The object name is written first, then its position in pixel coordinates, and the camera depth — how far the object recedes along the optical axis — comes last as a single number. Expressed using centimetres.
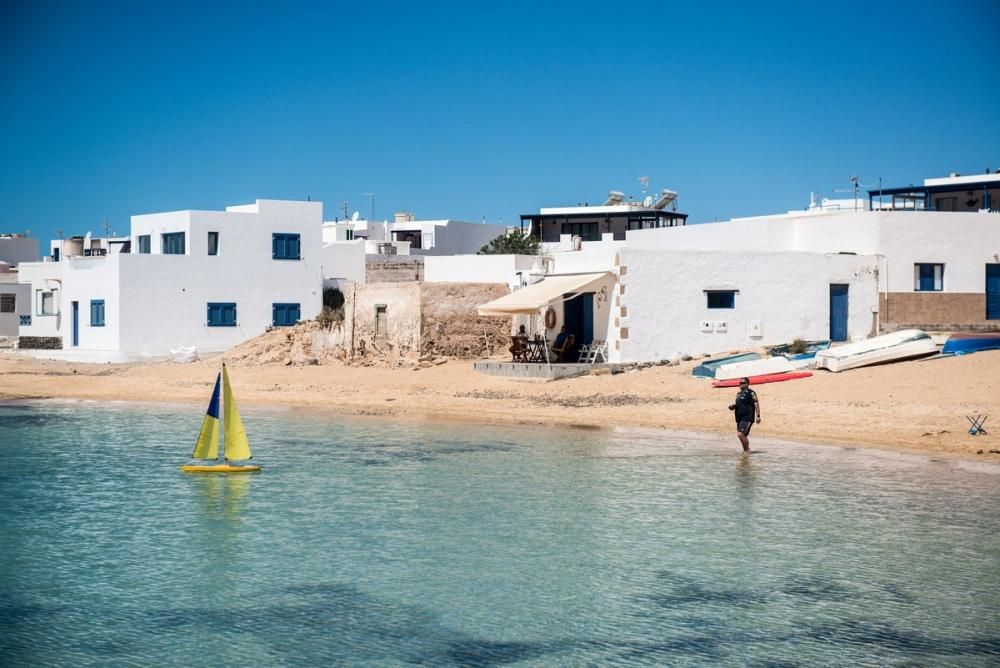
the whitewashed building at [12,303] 6012
